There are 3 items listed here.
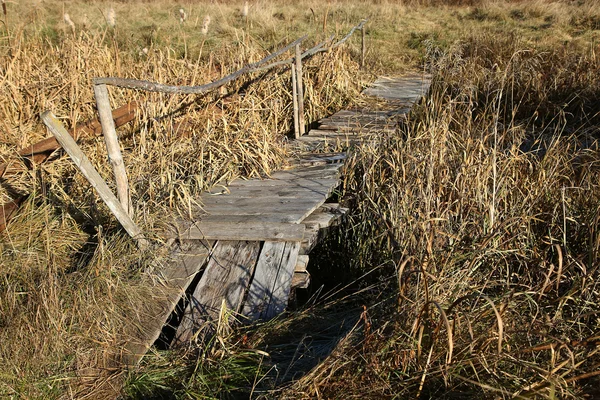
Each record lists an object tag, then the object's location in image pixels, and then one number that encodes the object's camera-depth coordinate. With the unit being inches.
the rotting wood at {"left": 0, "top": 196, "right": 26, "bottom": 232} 160.7
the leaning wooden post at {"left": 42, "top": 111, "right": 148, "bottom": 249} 128.0
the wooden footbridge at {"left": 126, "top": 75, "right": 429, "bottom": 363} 133.0
